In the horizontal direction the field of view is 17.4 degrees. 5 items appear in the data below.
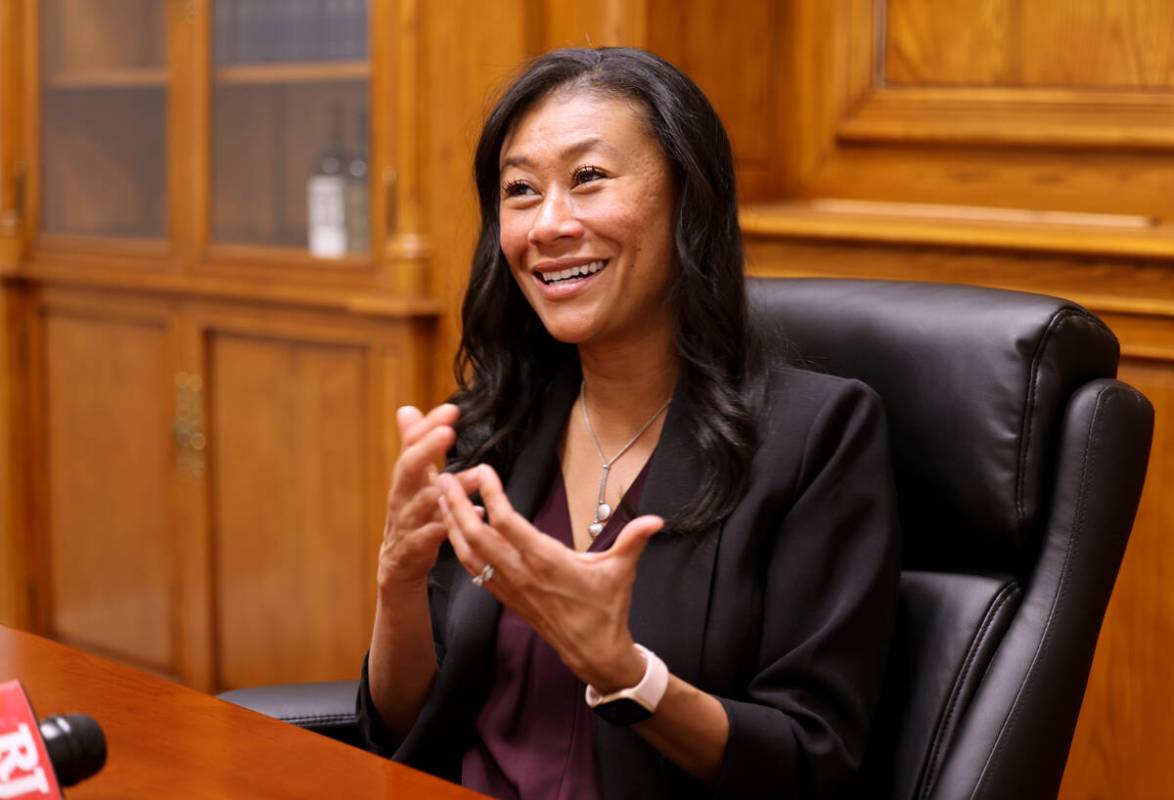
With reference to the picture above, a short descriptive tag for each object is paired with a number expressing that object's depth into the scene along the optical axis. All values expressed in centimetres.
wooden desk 255
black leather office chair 275
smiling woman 275
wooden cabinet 395
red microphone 247
